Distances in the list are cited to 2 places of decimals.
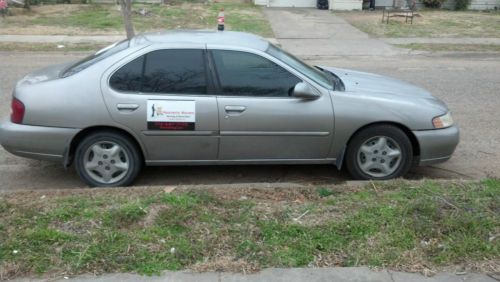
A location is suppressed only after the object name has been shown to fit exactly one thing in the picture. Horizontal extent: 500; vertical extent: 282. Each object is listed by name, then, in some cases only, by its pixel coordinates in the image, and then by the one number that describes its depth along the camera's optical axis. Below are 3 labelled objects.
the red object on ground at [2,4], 19.33
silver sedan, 5.16
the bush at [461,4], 24.84
